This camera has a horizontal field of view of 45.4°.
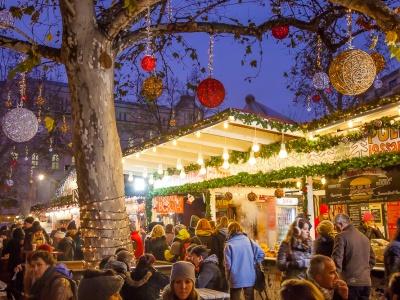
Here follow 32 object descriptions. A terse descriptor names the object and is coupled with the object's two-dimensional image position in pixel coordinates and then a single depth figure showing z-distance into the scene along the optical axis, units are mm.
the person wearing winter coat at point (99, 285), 3729
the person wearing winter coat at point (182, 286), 4453
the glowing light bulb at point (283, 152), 10578
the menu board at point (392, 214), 13281
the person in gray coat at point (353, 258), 6973
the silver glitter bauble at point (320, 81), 11359
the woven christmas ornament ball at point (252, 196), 14328
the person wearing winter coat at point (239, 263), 7859
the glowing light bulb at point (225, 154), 12820
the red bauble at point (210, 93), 7918
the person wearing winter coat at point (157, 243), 10315
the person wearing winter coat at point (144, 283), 5359
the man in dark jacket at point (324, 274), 4285
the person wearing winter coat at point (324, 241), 7512
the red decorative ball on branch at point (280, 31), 8953
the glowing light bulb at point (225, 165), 13016
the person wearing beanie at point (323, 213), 12228
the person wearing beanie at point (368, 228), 10938
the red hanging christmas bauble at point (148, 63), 8445
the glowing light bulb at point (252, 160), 11930
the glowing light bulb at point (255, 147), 11040
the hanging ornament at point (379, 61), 9336
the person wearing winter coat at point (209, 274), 6529
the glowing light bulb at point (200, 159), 13414
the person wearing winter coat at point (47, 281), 4403
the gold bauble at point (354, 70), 6840
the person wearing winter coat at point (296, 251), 6917
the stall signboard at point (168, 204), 16391
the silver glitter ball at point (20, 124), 9328
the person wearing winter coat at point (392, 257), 6305
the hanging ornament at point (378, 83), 11259
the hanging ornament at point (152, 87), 9078
